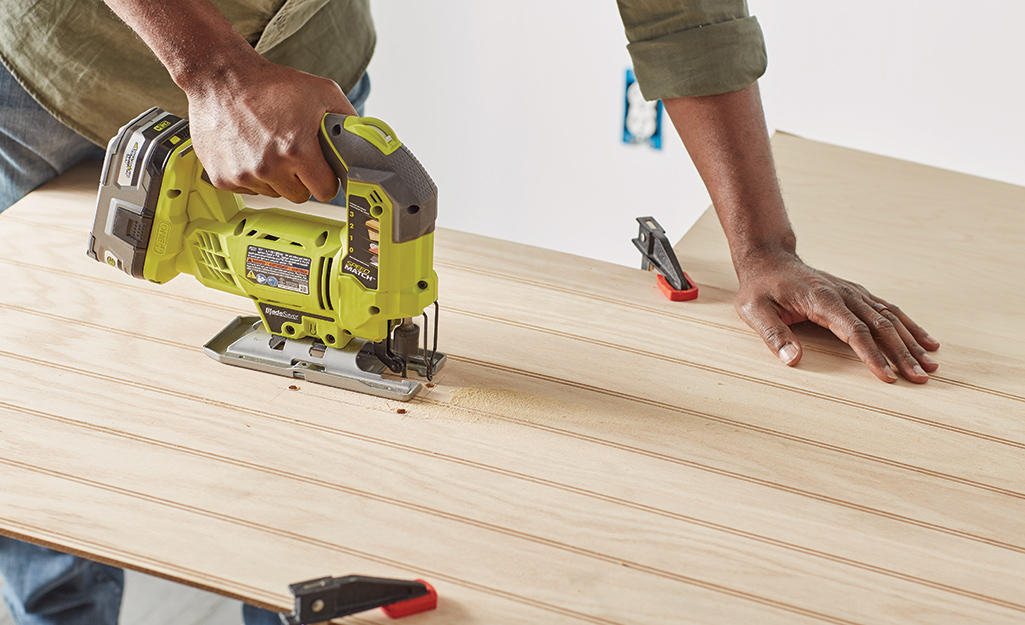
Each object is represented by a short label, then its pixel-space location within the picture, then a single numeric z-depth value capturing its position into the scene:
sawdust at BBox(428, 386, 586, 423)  1.56
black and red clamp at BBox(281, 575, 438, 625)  1.12
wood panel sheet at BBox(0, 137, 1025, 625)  1.25
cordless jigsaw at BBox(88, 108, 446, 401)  1.52
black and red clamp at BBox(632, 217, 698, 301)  1.96
